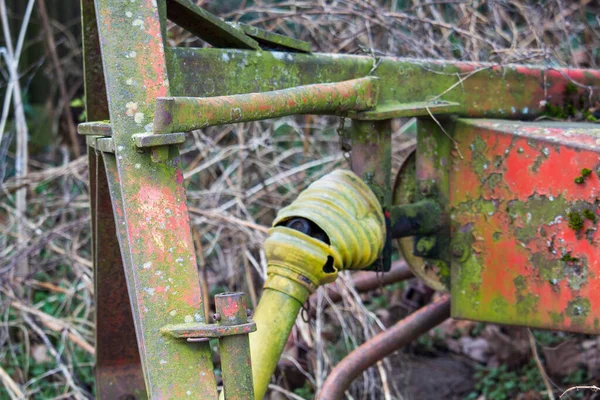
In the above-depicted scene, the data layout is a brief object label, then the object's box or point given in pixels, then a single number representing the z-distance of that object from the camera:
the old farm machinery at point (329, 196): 1.91
